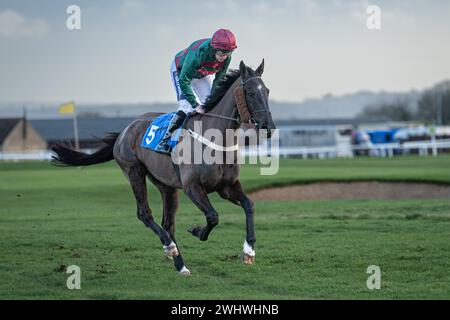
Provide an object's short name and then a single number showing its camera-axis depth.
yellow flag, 40.50
